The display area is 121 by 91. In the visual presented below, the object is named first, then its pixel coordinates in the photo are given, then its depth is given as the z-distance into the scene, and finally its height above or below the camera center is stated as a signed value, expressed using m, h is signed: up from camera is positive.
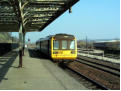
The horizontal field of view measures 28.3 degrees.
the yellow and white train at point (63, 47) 20.00 -0.29
